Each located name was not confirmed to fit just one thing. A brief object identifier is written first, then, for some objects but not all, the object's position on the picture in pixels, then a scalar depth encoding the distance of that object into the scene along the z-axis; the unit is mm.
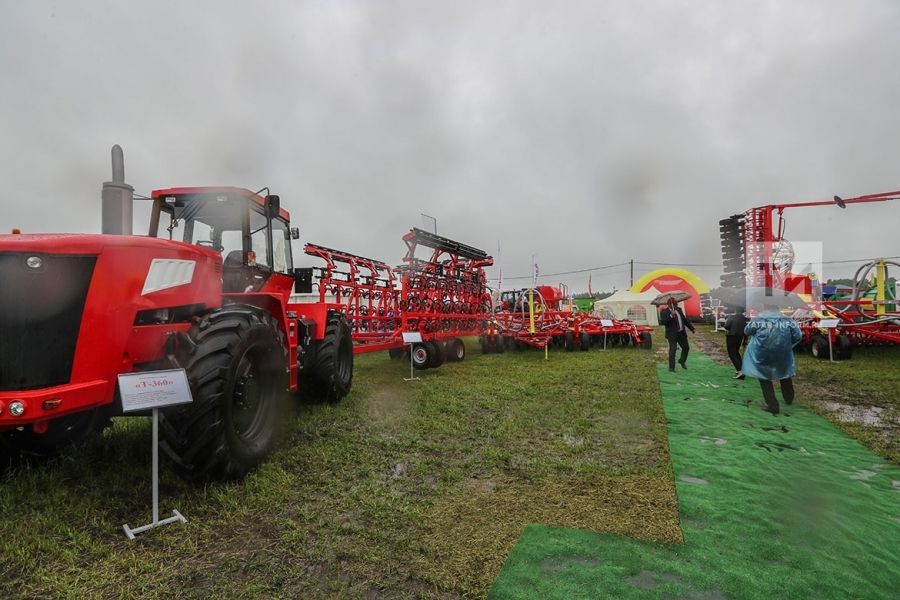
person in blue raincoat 5809
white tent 31234
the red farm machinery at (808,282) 9953
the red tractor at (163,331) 2510
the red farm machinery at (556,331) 12773
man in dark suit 9414
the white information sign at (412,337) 8266
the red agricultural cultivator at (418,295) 9430
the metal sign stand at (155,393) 2609
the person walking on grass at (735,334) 8086
